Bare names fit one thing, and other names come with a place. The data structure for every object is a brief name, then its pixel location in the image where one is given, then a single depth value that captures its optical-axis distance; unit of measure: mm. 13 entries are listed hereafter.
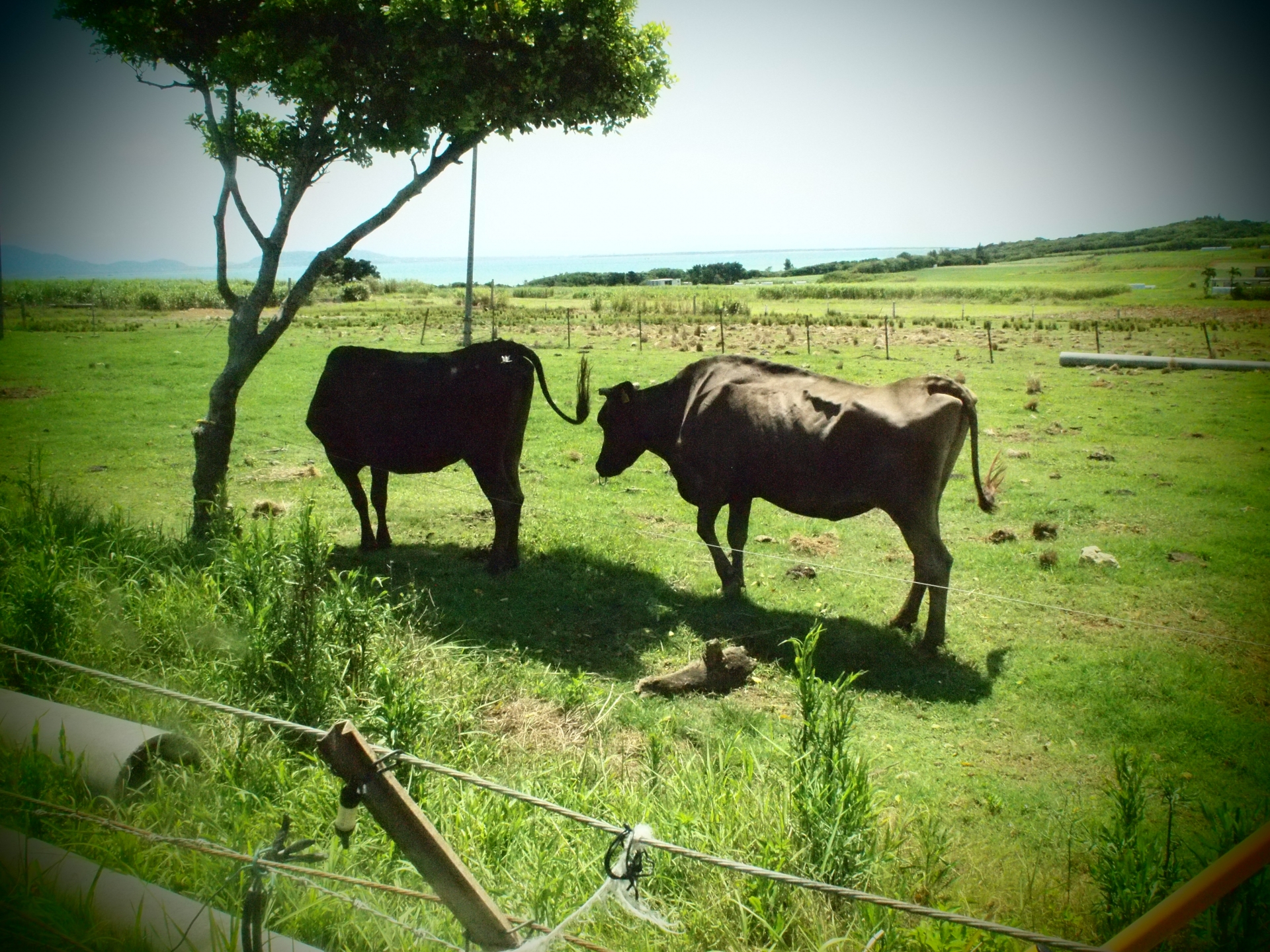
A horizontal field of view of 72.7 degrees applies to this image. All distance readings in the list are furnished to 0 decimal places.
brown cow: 6637
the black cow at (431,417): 8359
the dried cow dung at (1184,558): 7891
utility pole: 10906
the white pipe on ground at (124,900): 2846
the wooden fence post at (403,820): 2441
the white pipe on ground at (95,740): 4016
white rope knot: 2395
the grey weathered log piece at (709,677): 6059
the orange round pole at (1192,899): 1713
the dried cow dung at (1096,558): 7824
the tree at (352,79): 7754
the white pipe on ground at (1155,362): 9541
